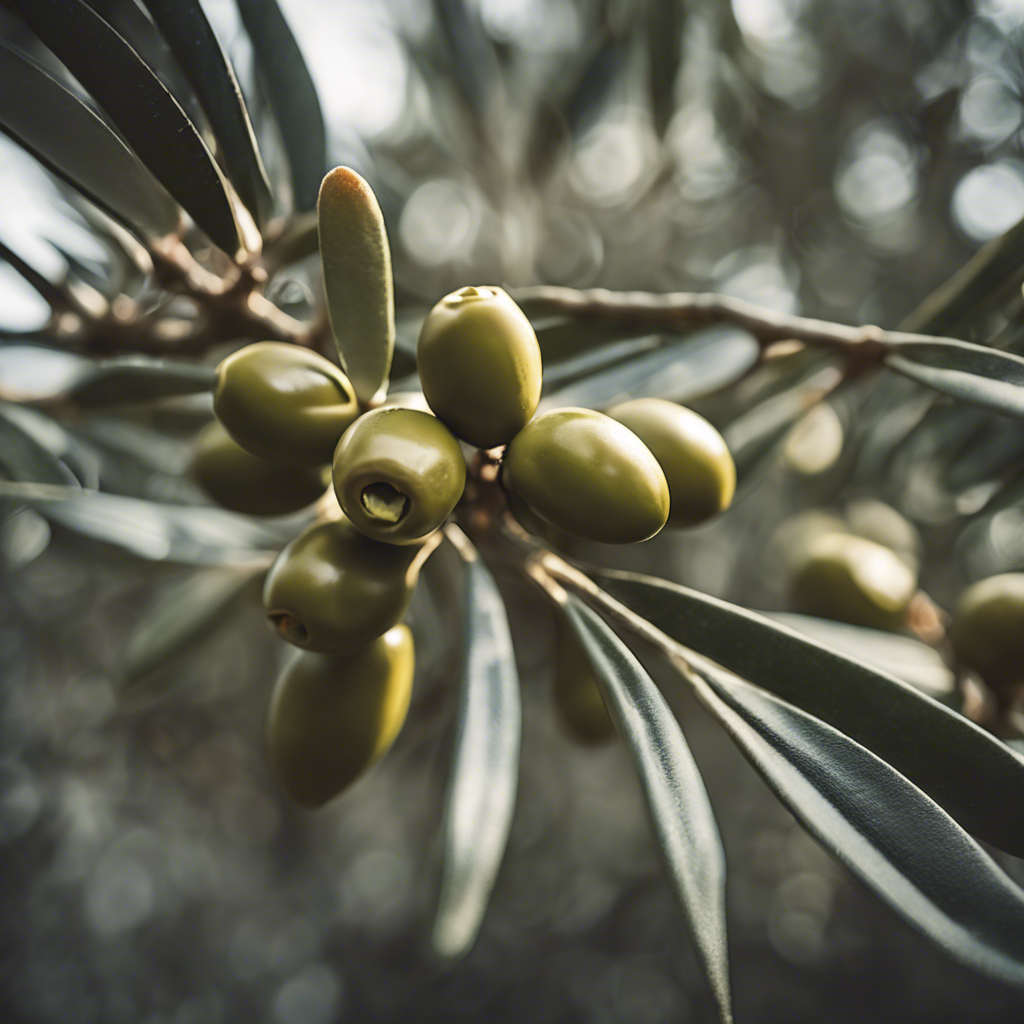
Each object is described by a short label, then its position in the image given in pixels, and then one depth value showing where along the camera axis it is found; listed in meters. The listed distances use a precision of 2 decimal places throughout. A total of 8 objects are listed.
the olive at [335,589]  0.18
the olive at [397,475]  0.17
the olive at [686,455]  0.19
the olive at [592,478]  0.18
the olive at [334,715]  0.20
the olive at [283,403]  0.18
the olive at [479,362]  0.18
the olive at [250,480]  0.20
